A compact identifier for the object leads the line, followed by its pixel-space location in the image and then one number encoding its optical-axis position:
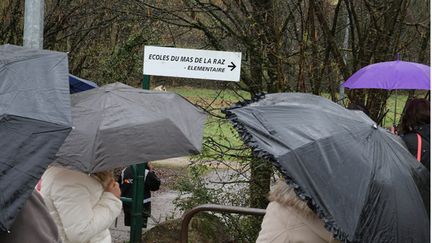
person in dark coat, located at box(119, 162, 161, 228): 8.52
